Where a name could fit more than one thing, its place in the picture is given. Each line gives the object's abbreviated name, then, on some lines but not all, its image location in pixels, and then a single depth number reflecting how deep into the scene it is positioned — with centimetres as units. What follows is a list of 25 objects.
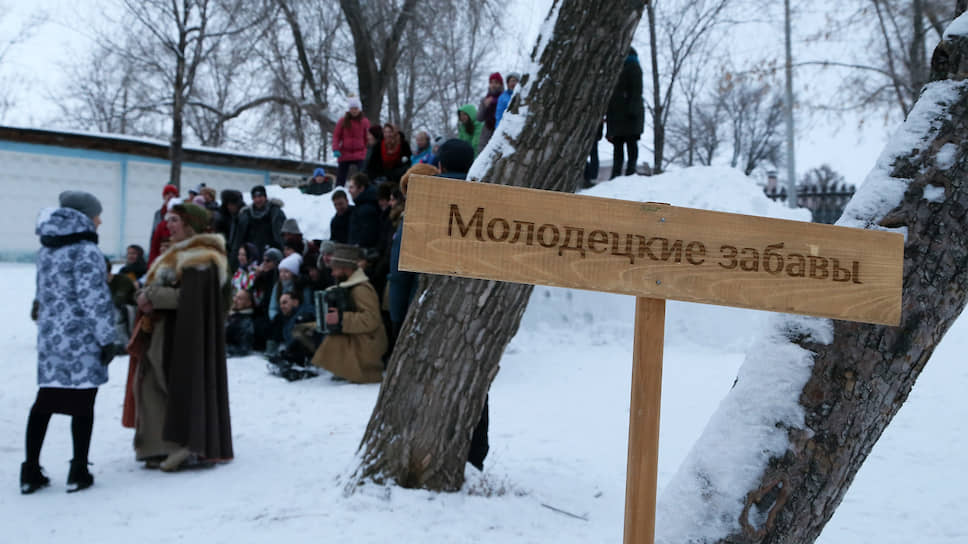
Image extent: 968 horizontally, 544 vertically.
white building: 1597
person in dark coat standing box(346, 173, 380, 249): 755
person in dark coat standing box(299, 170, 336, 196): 1405
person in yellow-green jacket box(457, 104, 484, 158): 923
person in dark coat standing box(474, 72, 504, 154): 898
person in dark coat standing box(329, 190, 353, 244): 836
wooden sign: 167
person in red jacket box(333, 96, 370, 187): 1186
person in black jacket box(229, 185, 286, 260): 973
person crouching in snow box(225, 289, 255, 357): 823
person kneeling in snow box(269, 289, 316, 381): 712
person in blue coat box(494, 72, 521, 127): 839
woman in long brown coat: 437
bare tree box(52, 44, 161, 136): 2678
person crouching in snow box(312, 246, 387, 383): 677
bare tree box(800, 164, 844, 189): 3447
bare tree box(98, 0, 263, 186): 1570
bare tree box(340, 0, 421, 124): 1602
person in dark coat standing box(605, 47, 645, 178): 925
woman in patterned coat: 399
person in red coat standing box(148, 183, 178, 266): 883
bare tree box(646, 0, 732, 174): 1482
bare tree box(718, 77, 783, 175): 3238
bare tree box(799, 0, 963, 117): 1387
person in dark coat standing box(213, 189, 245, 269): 1026
